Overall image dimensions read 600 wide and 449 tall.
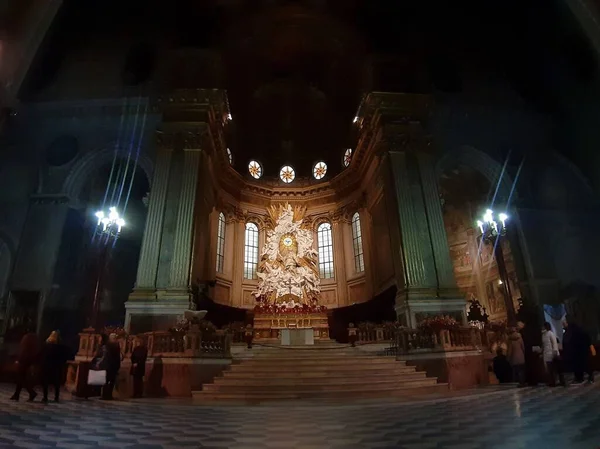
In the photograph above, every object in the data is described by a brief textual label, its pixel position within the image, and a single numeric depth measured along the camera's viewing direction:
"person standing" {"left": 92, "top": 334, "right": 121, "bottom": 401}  8.30
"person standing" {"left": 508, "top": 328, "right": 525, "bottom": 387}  9.25
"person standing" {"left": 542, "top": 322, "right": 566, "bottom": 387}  8.30
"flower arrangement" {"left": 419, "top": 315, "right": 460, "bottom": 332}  11.03
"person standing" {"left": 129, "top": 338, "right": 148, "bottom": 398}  9.22
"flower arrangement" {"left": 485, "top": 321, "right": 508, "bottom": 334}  12.73
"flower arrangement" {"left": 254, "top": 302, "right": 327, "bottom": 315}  17.89
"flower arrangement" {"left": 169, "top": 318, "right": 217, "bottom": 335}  10.03
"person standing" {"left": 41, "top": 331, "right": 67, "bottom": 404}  7.92
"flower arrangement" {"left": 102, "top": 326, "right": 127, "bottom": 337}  10.73
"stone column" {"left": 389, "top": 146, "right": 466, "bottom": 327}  14.97
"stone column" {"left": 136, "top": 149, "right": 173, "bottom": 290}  14.85
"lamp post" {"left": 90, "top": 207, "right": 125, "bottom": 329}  15.04
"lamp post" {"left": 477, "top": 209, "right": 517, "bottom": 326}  16.81
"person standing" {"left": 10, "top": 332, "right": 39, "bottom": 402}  7.67
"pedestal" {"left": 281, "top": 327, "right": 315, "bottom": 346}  14.52
